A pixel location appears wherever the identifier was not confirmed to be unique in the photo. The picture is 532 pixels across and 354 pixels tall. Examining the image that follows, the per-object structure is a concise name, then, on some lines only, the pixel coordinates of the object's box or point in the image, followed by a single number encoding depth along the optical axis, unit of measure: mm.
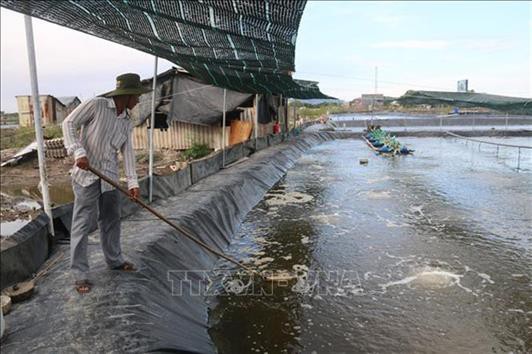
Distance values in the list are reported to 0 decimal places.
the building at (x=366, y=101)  60725
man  3158
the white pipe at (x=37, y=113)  3777
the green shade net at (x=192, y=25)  3271
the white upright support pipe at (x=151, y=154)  5998
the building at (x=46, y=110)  24703
